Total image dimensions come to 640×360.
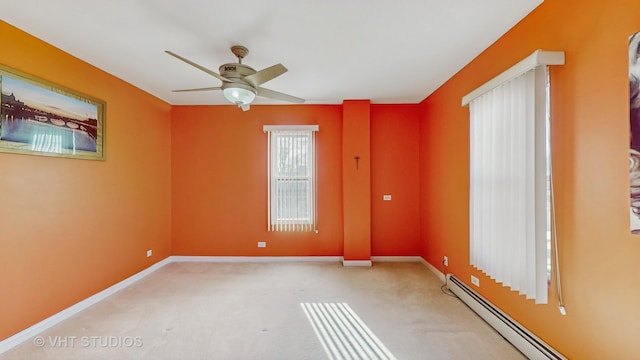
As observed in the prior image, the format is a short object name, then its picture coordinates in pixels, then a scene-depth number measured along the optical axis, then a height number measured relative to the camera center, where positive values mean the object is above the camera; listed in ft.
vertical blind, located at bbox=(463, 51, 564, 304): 5.64 +0.13
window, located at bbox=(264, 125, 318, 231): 13.67 -0.05
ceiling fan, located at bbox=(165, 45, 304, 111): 7.20 +3.10
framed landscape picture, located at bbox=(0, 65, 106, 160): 6.76 +2.02
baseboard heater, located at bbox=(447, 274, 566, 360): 5.83 -4.03
